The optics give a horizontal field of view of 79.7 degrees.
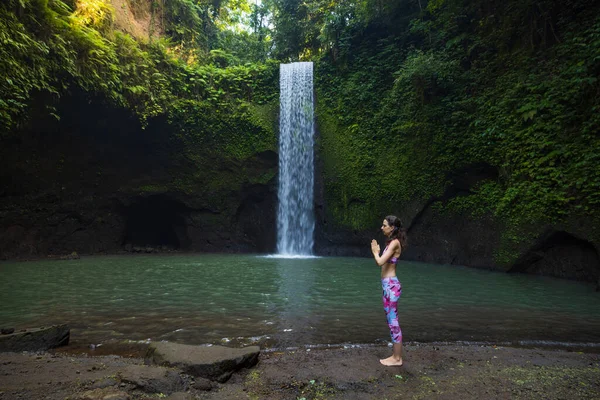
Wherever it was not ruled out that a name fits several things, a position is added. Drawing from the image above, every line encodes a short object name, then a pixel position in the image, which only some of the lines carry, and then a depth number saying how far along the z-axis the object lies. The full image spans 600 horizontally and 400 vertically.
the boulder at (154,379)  2.65
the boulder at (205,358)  2.94
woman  3.46
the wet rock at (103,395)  2.39
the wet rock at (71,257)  13.31
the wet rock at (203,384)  2.75
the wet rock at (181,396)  2.52
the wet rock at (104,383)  2.64
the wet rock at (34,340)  3.59
